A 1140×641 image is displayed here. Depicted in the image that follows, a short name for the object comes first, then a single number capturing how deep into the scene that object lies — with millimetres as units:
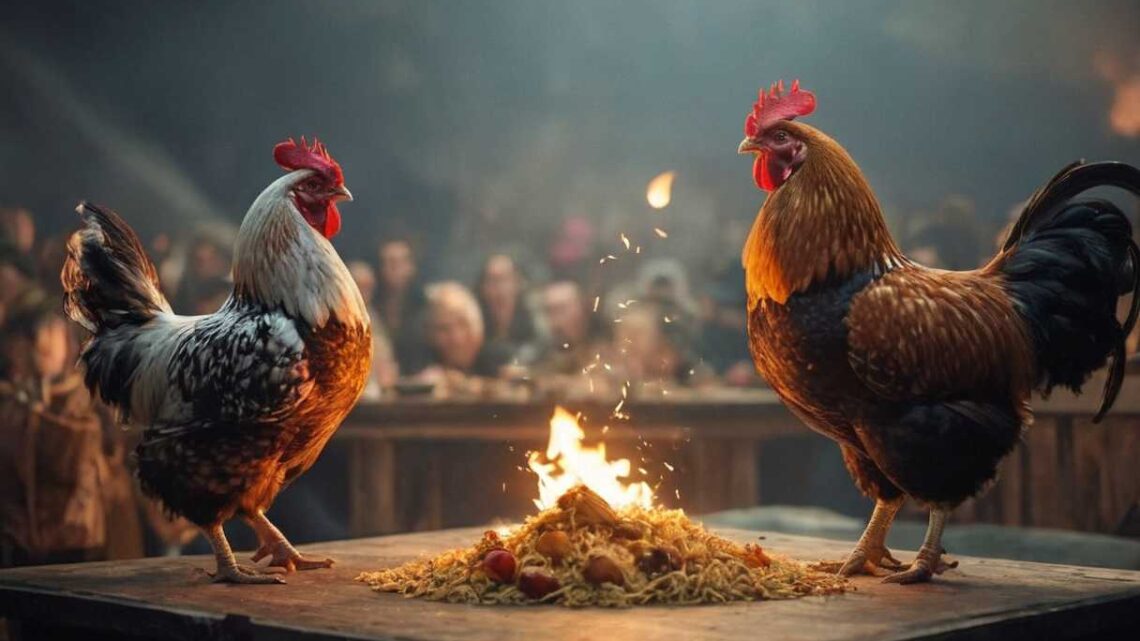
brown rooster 4012
